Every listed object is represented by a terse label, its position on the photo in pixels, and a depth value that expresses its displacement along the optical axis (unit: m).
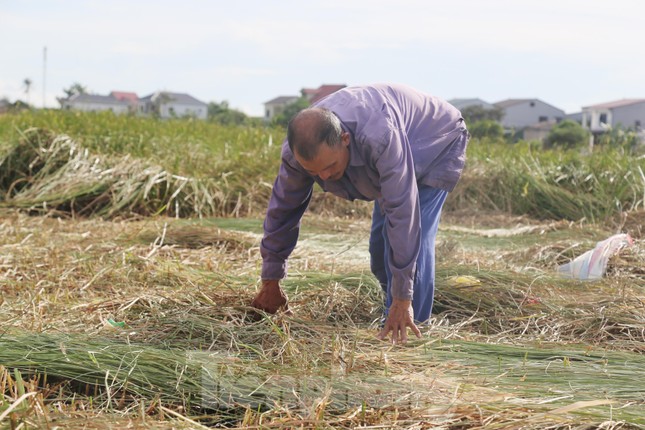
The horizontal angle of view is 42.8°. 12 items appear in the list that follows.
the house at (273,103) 76.21
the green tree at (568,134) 30.17
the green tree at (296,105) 35.44
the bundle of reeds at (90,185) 6.50
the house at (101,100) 61.17
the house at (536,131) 51.97
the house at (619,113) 55.84
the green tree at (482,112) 48.62
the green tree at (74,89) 49.86
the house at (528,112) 64.75
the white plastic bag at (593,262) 4.26
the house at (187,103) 82.09
